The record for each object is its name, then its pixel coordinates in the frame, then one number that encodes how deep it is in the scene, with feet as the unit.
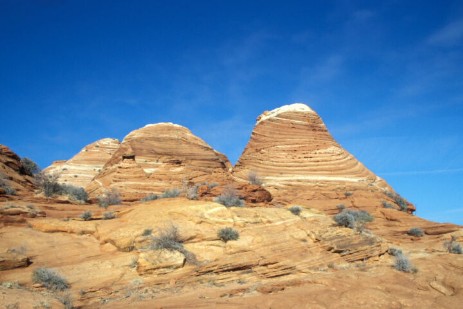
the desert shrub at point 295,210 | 53.06
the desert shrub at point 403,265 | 40.83
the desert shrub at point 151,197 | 63.10
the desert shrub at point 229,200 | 52.80
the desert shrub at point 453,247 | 48.62
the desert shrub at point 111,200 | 61.26
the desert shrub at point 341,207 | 70.08
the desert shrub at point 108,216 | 50.30
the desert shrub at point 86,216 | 49.44
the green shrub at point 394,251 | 44.80
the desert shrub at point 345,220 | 48.60
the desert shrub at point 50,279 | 33.58
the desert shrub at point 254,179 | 85.81
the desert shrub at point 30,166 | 91.97
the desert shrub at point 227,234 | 43.19
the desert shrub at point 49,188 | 65.72
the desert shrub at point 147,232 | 43.32
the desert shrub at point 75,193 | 67.87
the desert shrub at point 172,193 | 63.00
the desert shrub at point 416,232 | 57.32
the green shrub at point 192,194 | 55.21
